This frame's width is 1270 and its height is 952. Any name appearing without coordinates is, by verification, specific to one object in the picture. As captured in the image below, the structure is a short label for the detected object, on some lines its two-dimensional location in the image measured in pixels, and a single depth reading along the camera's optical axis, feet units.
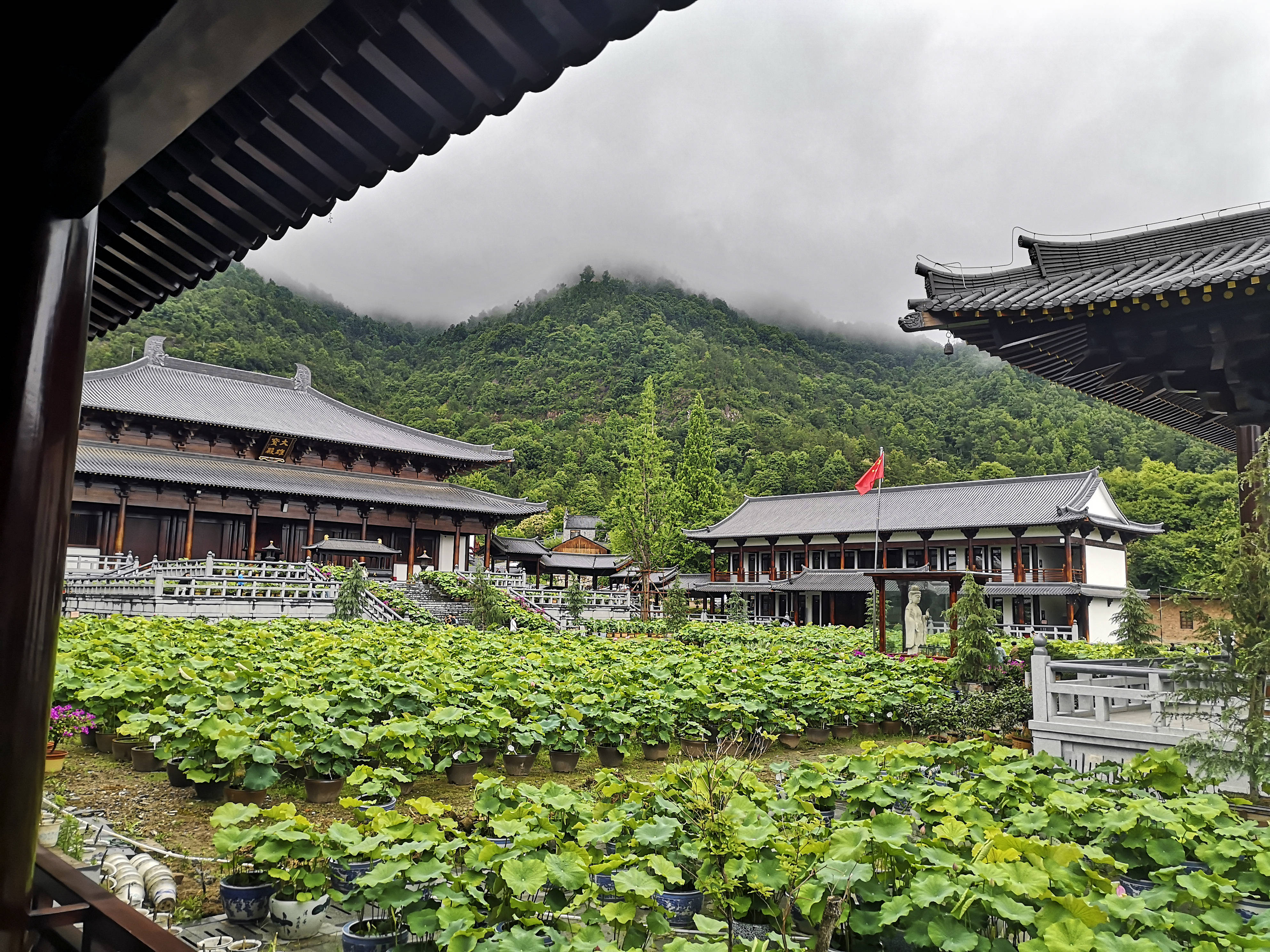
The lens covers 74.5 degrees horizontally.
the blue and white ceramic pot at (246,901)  12.80
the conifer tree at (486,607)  72.33
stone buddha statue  73.20
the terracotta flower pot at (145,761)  23.88
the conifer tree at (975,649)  41.27
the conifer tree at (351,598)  64.44
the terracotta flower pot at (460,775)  24.63
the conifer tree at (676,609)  78.53
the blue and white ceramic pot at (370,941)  10.85
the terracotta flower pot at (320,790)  21.07
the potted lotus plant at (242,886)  12.78
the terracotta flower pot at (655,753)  30.12
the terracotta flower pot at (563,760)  26.48
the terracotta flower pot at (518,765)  26.04
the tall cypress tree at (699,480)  157.69
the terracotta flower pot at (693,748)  30.33
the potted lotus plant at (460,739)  22.21
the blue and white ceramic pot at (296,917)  12.50
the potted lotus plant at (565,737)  25.23
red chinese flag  87.45
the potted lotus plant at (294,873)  12.28
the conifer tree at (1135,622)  54.03
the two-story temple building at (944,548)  101.19
